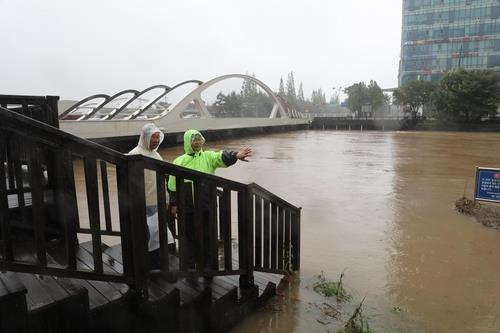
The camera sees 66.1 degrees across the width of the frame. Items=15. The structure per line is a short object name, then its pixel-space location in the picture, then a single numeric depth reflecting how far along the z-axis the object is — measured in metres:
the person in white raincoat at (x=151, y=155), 3.07
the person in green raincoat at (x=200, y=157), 3.61
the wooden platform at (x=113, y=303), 2.00
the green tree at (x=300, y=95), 118.56
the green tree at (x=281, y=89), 105.54
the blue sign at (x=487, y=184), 7.07
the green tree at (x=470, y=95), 46.91
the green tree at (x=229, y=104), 59.22
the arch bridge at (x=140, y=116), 20.49
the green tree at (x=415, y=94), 58.34
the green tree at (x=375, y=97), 69.31
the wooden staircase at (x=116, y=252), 1.95
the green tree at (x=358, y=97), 70.12
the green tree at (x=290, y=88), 107.36
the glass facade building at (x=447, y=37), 67.19
